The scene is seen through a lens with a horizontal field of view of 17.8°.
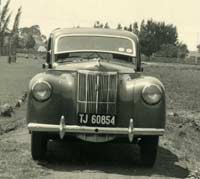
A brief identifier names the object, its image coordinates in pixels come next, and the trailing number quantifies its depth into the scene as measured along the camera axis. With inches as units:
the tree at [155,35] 5369.1
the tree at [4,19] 2294.5
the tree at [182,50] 5224.4
